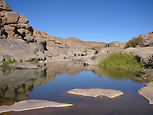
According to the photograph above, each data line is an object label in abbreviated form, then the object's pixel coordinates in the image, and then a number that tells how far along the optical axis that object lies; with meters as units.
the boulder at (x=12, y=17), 17.98
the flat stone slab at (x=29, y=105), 3.01
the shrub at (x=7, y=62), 10.98
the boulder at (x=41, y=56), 14.68
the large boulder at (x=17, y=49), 12.68
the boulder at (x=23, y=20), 21.33
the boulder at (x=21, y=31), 18.53
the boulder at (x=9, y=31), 16.53
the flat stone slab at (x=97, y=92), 4.05
